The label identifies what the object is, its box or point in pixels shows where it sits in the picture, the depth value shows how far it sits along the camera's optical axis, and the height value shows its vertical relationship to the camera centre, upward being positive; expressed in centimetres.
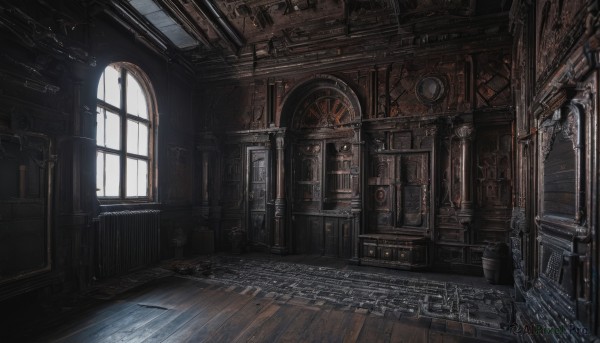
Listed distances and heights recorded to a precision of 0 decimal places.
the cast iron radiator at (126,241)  485 -117
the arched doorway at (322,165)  659 +23
